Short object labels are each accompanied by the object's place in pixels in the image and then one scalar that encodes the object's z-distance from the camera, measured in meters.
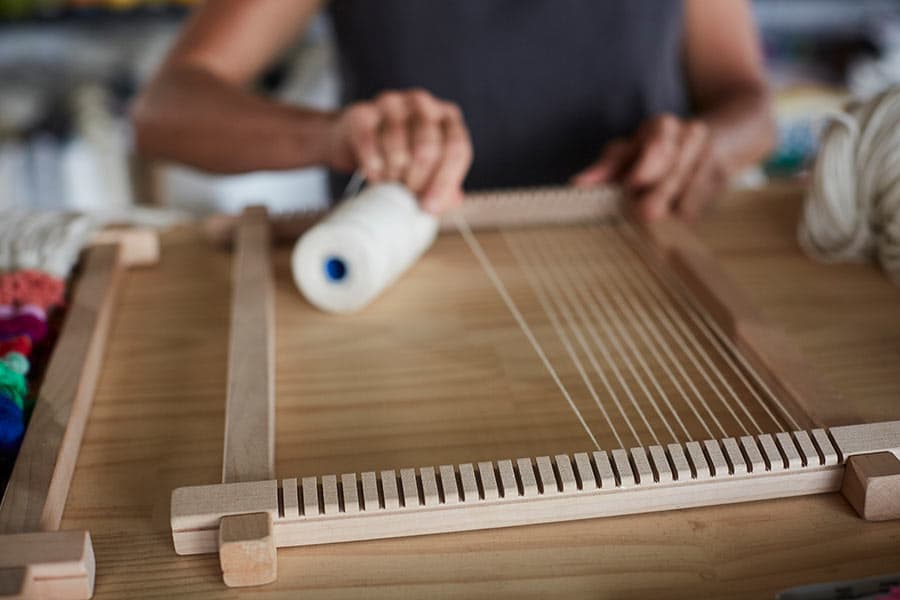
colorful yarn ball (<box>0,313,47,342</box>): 0.68
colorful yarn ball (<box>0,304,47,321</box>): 0.70
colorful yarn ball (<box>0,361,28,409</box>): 0.60
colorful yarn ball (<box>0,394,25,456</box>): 0.58
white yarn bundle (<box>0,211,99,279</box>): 0.77
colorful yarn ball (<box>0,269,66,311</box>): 0.72
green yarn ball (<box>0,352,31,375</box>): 0.63
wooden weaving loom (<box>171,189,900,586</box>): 0.54
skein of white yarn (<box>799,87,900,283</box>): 0.79
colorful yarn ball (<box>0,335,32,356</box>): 0.66
